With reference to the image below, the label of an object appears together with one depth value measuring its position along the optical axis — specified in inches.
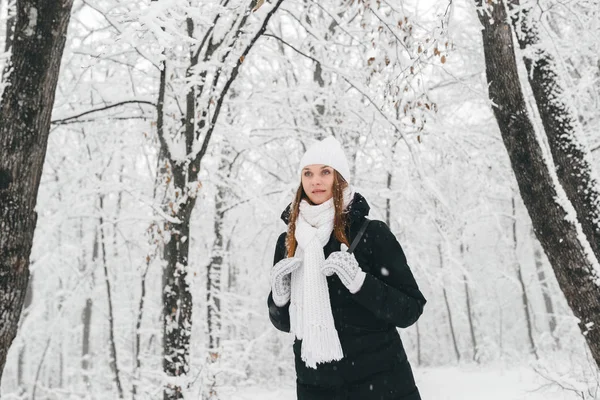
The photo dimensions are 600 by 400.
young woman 80.4
